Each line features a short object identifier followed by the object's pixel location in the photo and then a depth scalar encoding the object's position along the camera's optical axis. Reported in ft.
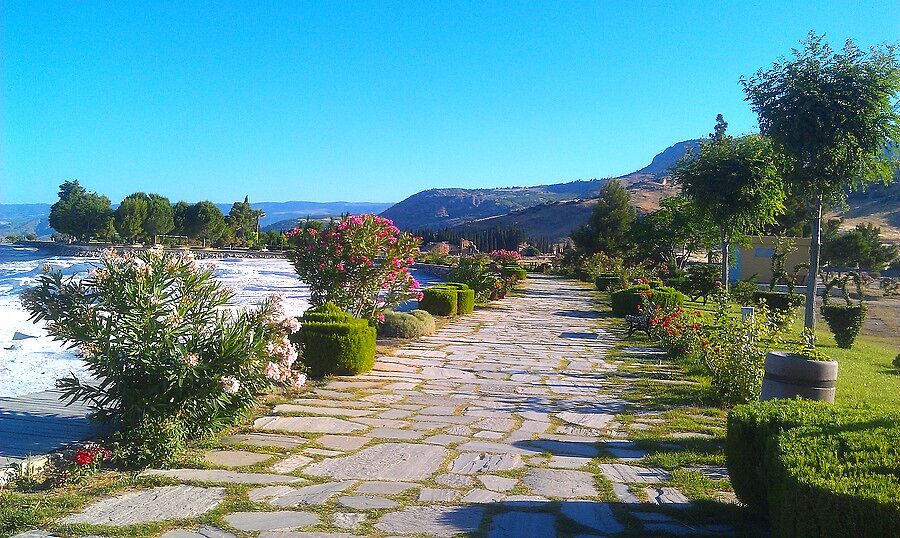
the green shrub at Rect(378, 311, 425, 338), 34.88
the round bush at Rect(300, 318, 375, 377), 23.25
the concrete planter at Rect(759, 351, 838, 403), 14.57
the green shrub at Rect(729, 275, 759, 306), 47.42
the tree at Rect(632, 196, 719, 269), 70.90
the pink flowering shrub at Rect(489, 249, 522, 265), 73.31
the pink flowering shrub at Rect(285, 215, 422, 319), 30.01
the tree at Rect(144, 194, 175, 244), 194.49
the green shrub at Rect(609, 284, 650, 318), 49.70
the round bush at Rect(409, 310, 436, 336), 36.65
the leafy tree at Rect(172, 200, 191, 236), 210.38
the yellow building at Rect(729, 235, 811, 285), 100.73
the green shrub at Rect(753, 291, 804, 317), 46.06
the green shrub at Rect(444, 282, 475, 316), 49.21
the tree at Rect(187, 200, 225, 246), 210.18
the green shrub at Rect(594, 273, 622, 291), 73.83
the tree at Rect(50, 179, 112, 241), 200.64
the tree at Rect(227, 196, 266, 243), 228.02
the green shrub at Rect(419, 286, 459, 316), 46.60
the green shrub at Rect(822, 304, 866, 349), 37.63
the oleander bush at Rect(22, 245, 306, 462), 13.35
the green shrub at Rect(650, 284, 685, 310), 42.15
